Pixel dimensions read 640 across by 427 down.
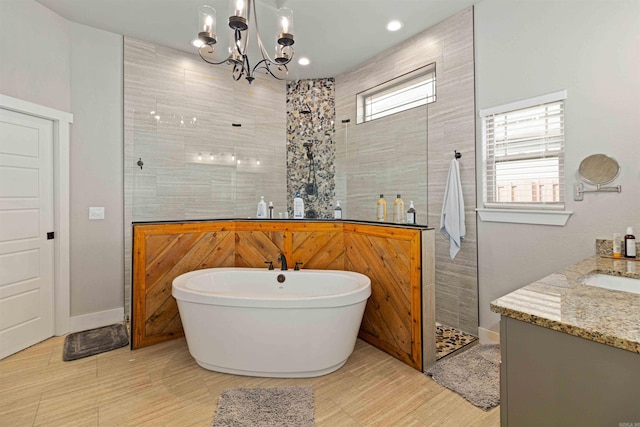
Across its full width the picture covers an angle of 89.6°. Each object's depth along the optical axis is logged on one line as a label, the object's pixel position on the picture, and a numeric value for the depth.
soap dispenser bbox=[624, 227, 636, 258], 2.05
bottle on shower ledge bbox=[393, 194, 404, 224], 2.91
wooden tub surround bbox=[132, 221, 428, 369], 2.61
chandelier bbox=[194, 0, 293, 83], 2.04
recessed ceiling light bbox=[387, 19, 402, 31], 3.26
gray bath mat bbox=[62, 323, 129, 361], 2.81
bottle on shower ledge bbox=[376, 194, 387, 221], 3.02
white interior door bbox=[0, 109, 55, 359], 2.79
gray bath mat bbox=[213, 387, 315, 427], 1.91
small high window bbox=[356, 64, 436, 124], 3.53
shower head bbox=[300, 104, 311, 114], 4.57
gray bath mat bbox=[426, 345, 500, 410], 2.14
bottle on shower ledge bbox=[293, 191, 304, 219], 3.50
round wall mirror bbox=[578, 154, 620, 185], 2.22
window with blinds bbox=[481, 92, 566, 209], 2.54
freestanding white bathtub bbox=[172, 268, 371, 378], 2.28
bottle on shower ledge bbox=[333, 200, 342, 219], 3.46
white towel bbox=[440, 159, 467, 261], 3.05
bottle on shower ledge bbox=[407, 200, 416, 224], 2.81
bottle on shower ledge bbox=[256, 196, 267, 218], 3.58
